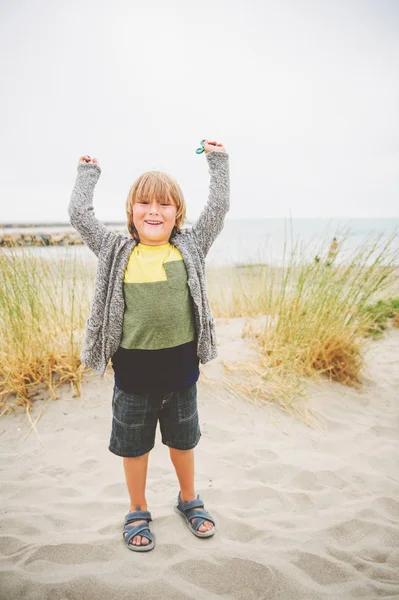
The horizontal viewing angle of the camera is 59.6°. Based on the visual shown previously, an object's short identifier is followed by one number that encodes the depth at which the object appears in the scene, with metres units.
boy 1.41
